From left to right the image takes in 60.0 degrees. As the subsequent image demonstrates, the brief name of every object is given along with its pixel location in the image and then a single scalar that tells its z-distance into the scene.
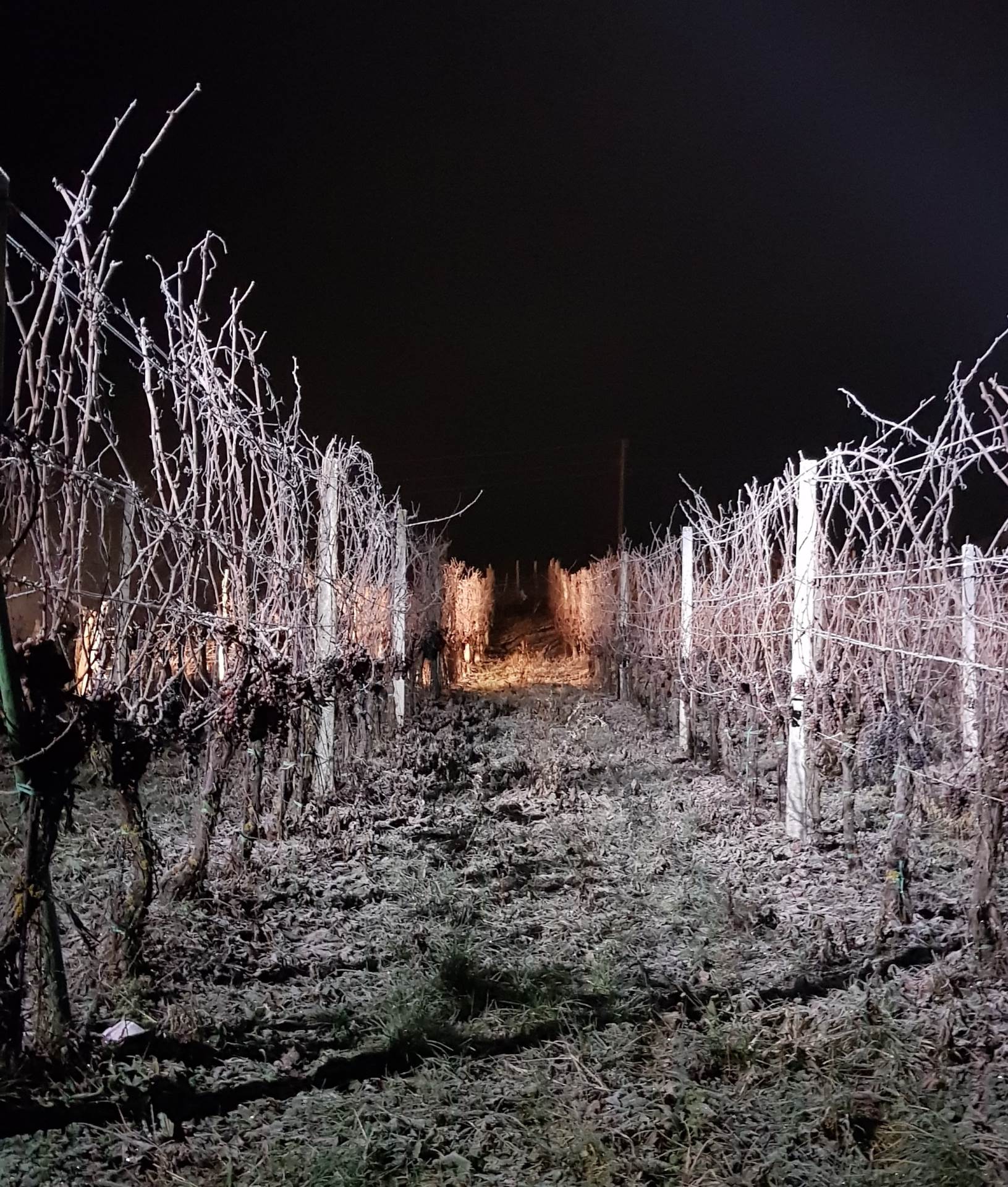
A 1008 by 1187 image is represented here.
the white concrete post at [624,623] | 12.03
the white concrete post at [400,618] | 8.93
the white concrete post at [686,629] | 7.90
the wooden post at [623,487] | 25.50
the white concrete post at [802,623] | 5.31
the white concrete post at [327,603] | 5.96
